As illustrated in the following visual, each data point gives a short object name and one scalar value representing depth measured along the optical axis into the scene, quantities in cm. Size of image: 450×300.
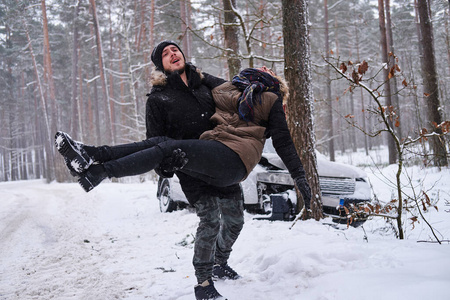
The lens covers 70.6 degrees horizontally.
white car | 491
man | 267
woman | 220
